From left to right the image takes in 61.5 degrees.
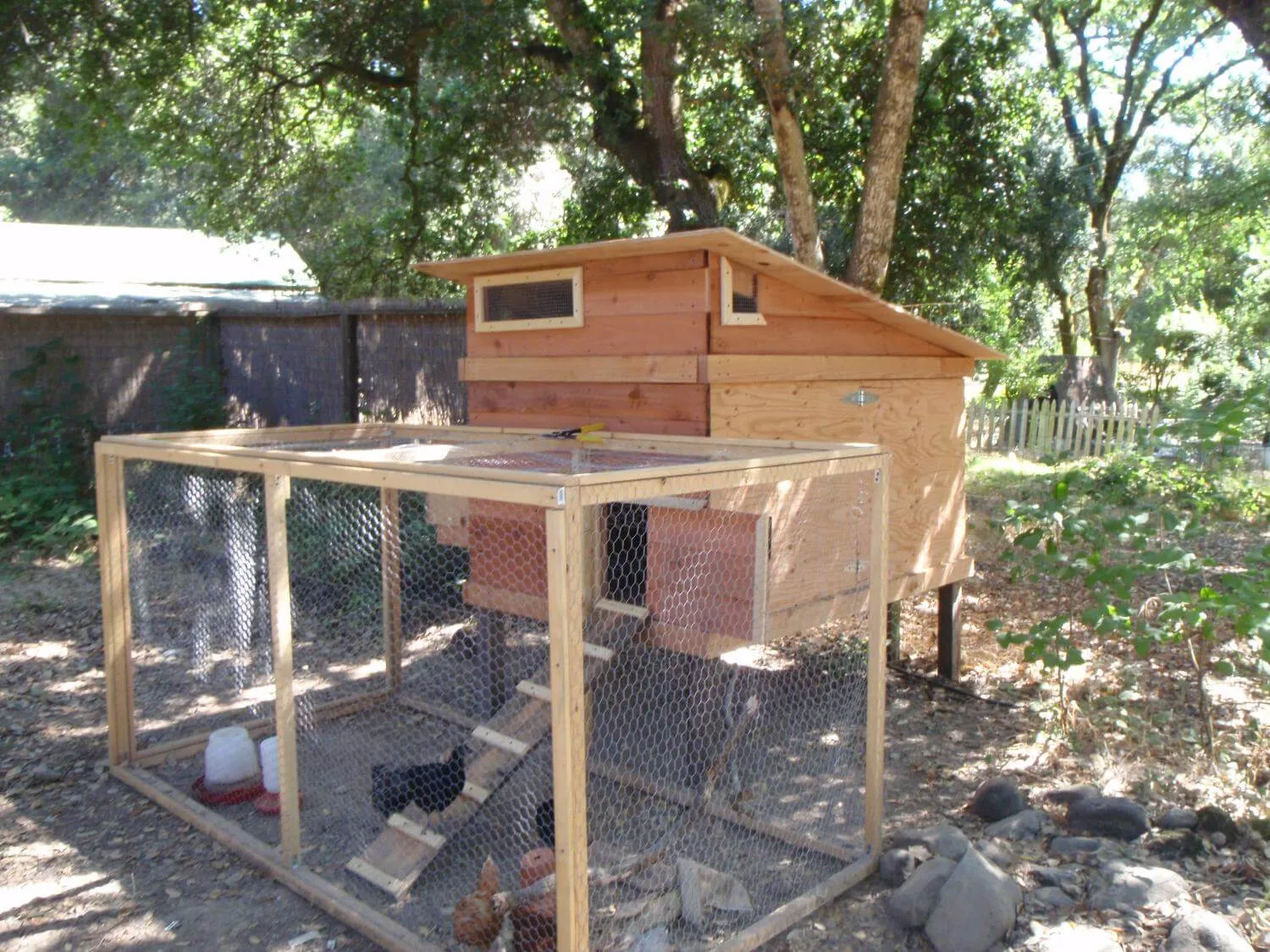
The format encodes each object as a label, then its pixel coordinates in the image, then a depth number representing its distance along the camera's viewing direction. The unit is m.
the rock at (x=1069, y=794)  3.74
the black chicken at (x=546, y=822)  3.52
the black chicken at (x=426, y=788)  3.61
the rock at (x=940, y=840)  3.39
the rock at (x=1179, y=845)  3.40
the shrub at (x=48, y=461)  7.59
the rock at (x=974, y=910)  2.94
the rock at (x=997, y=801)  3.85
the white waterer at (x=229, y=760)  4.16
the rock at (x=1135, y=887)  3.05
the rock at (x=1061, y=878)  3.19
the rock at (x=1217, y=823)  3.50
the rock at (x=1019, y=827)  3.62
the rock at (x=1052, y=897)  3.11
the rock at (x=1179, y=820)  3.58
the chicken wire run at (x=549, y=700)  3.05
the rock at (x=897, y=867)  3.41
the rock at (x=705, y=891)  3.17
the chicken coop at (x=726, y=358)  3.73
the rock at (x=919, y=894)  3.13
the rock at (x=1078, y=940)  2.83
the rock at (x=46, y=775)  4.35
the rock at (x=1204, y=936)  2.79
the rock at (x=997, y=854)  3.33
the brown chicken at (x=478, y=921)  3.03
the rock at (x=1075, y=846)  3.42
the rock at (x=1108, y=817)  3.54
